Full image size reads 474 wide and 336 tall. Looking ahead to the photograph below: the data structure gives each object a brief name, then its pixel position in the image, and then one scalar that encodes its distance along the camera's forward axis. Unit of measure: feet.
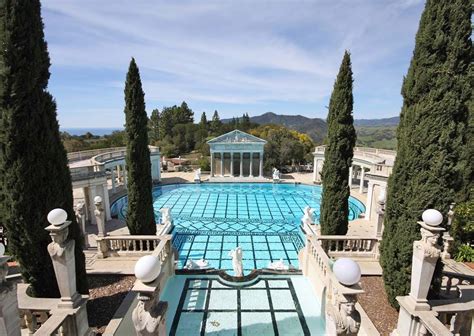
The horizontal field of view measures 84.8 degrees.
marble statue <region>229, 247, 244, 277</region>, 30.55
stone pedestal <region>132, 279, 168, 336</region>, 11.08
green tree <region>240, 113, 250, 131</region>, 226.77
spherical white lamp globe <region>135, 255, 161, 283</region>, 11.00
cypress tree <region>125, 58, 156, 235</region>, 37.17
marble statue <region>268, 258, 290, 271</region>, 34.93
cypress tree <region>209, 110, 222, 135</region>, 215.86
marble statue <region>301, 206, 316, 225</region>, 46.42
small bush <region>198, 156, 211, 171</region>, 131.03
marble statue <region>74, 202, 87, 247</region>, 41.68
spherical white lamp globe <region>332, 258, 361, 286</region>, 11.18
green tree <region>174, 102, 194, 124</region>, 244.20
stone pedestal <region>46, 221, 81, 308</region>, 15.52
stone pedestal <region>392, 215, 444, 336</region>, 15.51
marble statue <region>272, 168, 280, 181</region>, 108.58
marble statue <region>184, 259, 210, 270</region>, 35.53
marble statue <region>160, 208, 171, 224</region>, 45.27
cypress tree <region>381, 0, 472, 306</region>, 18.47
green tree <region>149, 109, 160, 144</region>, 233.14
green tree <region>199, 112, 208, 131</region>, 210.18
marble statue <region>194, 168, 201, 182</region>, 106.76
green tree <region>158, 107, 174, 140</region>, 220.02
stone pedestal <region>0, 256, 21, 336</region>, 11.57
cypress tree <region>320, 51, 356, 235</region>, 34.81
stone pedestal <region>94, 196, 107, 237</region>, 34.41
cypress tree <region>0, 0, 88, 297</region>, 16.89
